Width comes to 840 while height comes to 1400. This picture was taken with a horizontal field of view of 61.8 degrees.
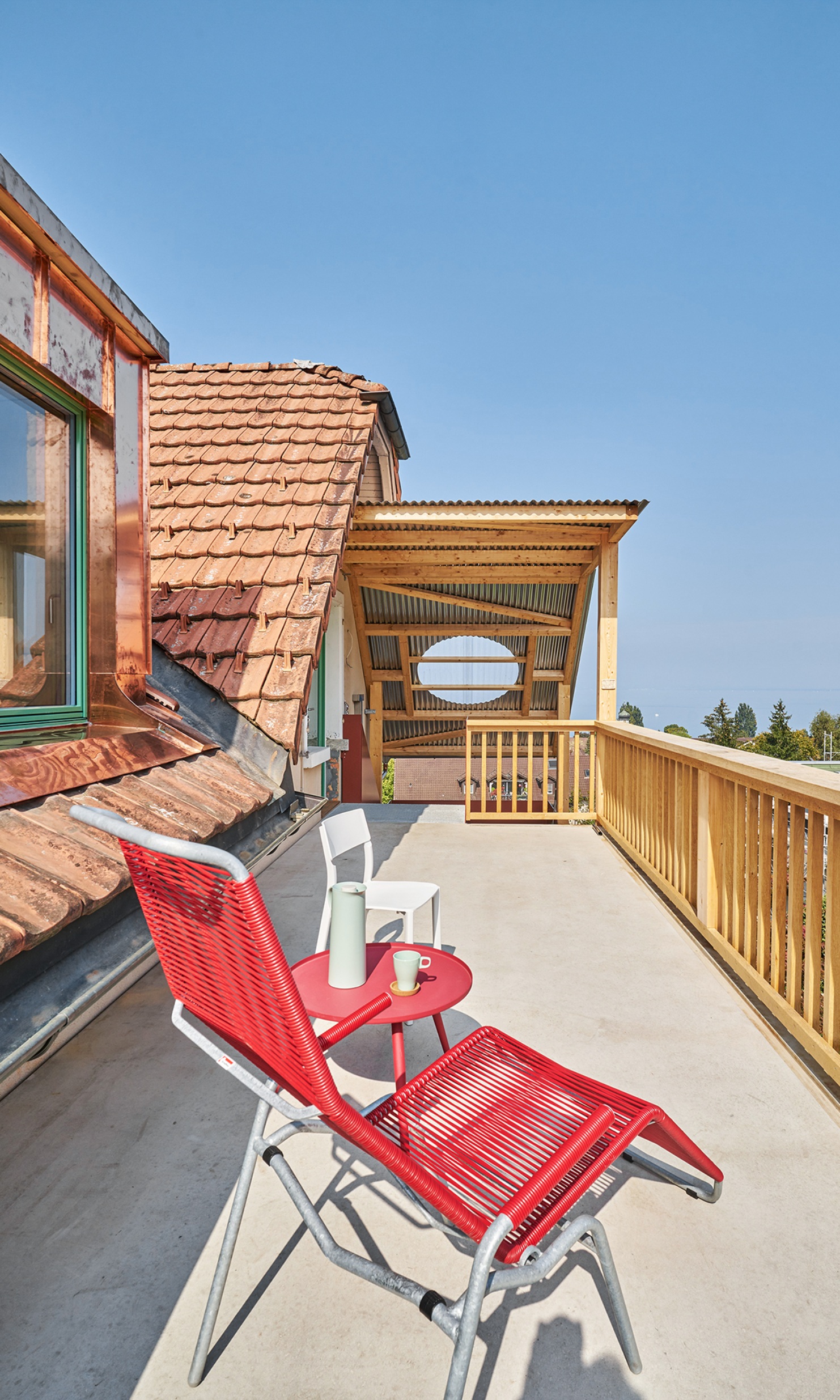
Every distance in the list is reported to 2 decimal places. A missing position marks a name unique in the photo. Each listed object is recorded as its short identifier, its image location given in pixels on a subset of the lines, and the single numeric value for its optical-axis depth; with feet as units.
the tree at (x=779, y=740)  150.10
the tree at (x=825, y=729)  217.56
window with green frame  6.22
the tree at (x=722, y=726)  158.69
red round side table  6.09
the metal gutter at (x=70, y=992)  3.30
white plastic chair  9.25
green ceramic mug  6.34
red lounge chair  3.51
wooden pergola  20.70
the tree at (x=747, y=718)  343.67
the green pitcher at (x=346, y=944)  6.56
